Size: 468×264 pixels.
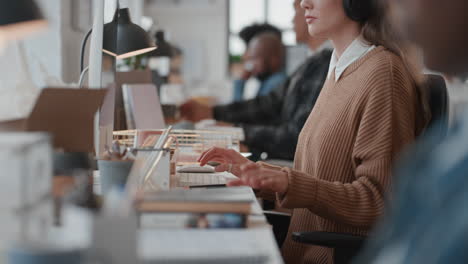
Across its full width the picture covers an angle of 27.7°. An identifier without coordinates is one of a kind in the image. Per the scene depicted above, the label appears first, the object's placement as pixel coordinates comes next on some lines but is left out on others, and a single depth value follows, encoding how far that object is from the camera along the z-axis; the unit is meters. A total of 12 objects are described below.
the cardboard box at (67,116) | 1.51
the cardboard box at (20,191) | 1.30
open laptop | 2.78
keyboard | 2.04
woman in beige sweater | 1.91
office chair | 1.83
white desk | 1.39
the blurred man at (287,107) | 3.76
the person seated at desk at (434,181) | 1.06
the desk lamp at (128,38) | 2.40
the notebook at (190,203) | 1.49
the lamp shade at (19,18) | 1.47
